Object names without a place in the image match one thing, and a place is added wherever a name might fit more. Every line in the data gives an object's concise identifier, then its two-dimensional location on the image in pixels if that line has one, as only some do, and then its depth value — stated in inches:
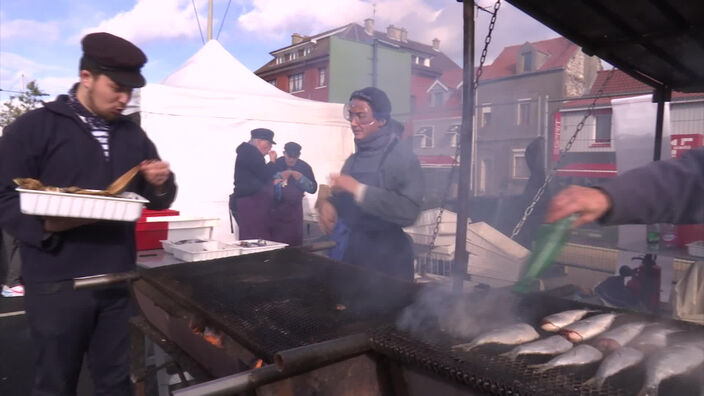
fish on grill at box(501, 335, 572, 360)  55.7
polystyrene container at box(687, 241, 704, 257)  152.9
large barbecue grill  48.4
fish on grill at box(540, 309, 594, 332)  64.1
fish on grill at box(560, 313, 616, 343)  60.8
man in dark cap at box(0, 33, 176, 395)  78.9
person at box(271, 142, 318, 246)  223.9
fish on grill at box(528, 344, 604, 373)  52.0
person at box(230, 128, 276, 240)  217.3
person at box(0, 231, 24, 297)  226.8
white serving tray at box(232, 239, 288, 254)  153.2
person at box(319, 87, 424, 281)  113.8
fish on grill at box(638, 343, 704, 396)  46.6
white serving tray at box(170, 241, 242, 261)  141.9
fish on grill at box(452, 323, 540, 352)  58.3
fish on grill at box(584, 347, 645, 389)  48.3
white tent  266.4
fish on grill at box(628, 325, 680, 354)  56.7
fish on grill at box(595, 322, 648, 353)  57.8
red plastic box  162.2
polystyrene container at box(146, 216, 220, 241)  168.2
